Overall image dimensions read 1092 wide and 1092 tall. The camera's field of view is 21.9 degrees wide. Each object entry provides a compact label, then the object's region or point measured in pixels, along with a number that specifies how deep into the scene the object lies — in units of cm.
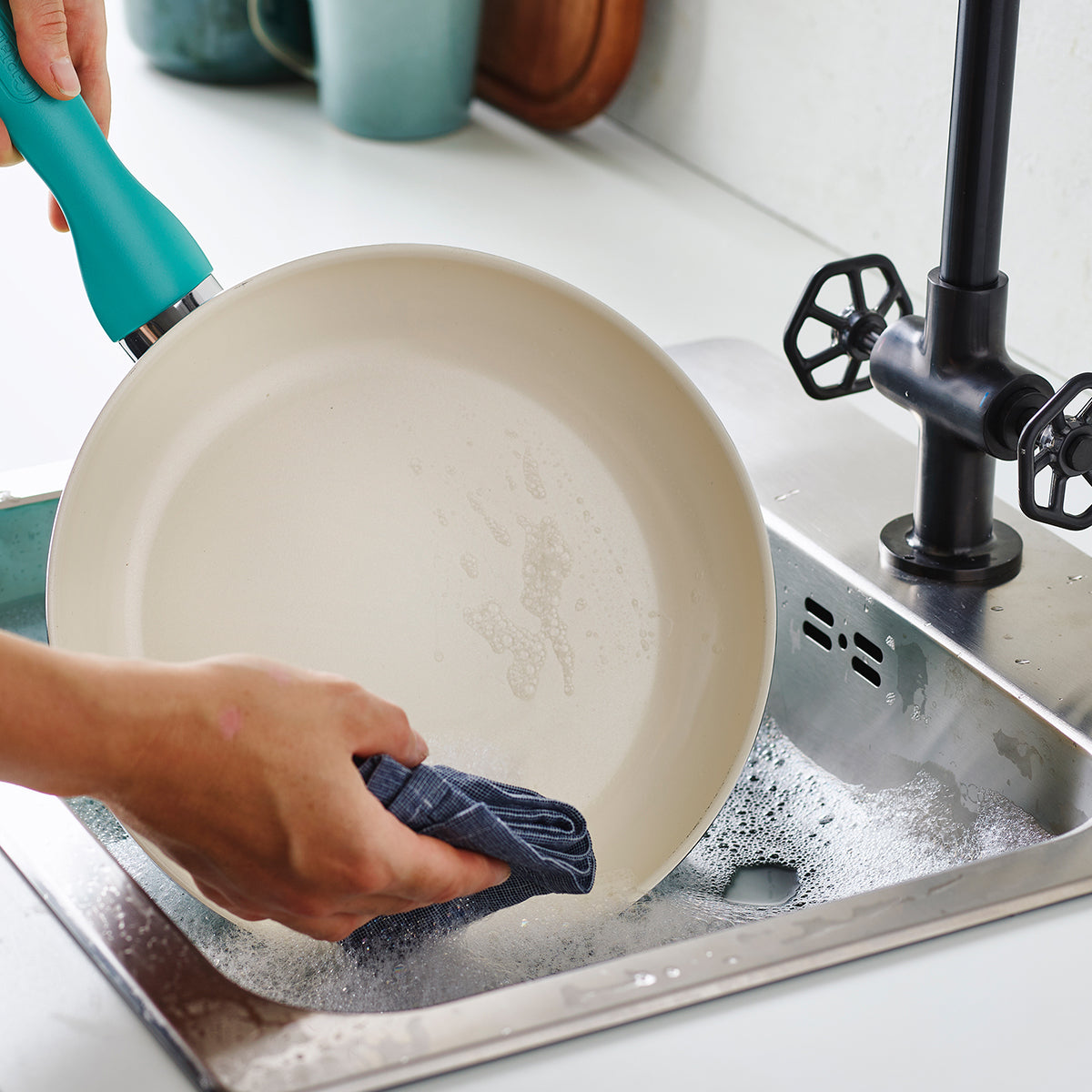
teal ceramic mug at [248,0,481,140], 197
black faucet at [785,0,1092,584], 116
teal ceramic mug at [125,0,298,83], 217
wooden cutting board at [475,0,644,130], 196
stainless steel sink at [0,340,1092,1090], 103
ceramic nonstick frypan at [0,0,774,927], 118
